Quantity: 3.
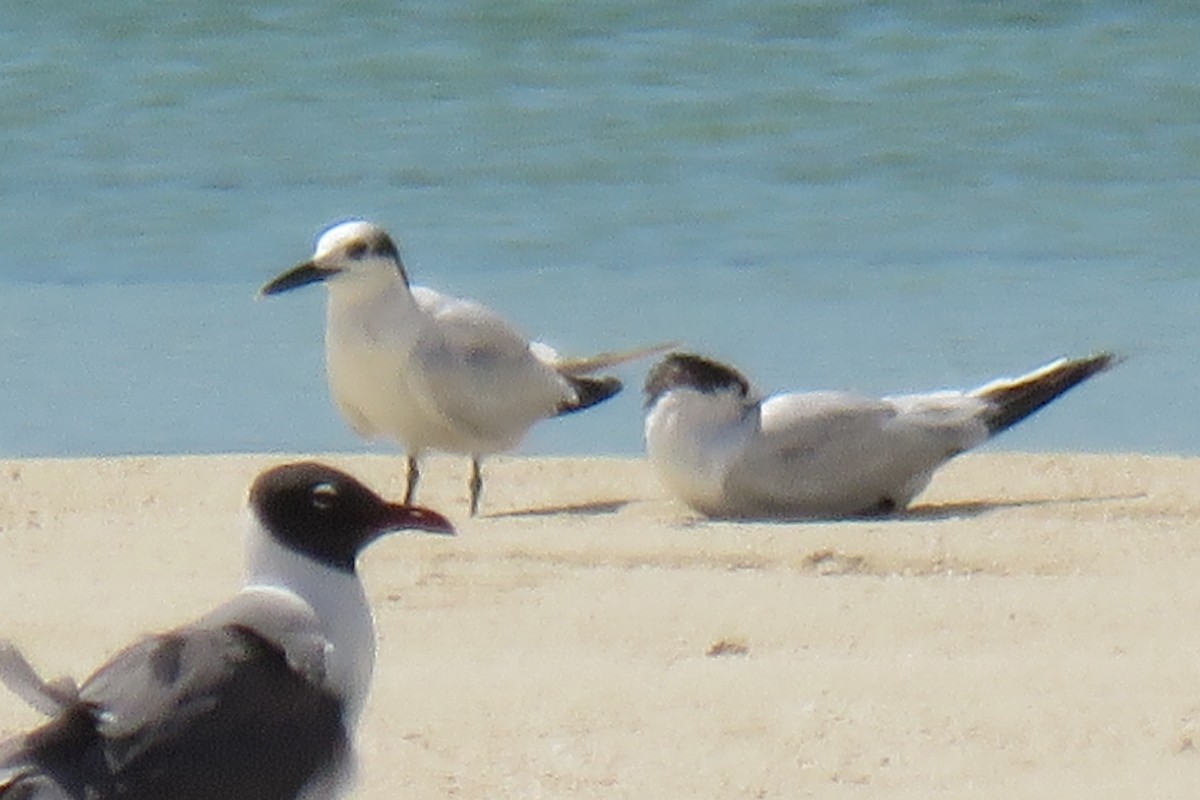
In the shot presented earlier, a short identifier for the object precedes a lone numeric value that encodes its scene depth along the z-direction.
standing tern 17.47
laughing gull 8.30
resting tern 16.84
